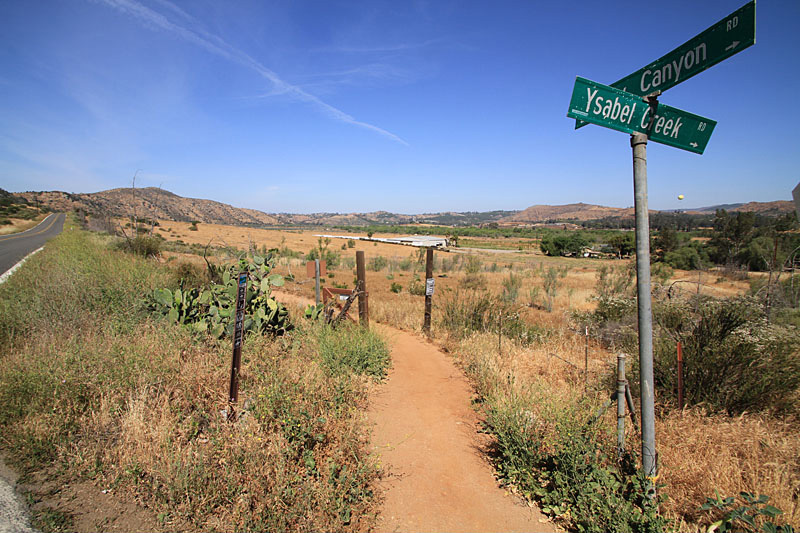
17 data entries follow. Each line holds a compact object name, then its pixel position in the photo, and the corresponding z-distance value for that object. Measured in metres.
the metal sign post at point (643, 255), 2.47
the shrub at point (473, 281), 18.52
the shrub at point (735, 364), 4.02
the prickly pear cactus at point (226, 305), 6.03
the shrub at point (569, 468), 2.76
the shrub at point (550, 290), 14.34
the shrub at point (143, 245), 15.43
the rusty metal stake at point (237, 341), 3.97
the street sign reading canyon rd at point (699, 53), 1.99
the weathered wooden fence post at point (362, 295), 7.96
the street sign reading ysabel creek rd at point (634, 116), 2.36
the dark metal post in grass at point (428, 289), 8.72
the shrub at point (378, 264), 27.40
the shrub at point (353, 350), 5.70
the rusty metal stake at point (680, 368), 3.54
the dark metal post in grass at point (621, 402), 3.20
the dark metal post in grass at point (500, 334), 6.92
